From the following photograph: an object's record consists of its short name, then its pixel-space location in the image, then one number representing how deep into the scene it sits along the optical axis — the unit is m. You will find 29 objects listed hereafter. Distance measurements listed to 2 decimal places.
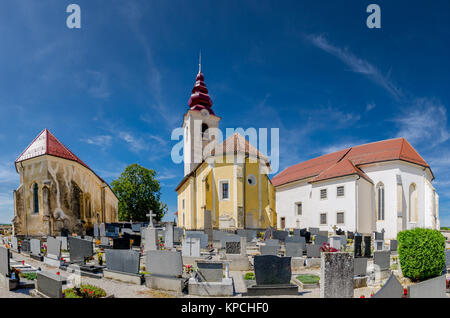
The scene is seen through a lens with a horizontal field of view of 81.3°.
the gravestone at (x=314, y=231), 21.32
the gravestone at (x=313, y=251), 11.47
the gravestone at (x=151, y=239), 12.63
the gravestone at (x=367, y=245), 13.32
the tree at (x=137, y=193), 40.50
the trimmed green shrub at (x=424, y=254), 7.60
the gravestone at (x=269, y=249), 11.43
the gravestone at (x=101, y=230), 20.62
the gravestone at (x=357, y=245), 12.18
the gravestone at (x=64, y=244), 13.62
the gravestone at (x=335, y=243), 13.27
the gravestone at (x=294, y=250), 11.43
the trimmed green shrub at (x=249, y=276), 8.73
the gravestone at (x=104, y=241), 15.44
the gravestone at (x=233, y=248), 11.06
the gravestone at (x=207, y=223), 16.98
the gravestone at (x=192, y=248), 10.90
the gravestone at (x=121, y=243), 11.79
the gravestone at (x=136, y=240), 14.71
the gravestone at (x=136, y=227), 26.54
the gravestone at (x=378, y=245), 14.49
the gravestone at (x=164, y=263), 7.36
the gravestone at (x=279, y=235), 17.72
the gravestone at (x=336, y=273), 5.99
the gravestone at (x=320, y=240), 14.06
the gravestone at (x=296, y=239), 13.56
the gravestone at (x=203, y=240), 14.42
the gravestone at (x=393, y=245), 14.33
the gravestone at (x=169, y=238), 14.71
